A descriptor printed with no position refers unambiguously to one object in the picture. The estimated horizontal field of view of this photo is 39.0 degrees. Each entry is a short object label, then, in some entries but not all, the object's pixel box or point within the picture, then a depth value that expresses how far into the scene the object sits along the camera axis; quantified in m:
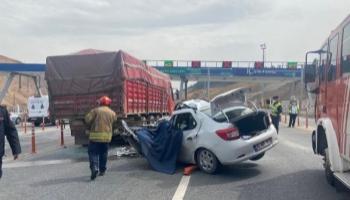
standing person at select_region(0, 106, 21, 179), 6.48
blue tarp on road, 11.14
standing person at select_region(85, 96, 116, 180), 10.34
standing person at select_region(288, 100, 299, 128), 26.73
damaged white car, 10.11
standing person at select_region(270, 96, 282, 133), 19.44
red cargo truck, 14.57
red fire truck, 7.11
